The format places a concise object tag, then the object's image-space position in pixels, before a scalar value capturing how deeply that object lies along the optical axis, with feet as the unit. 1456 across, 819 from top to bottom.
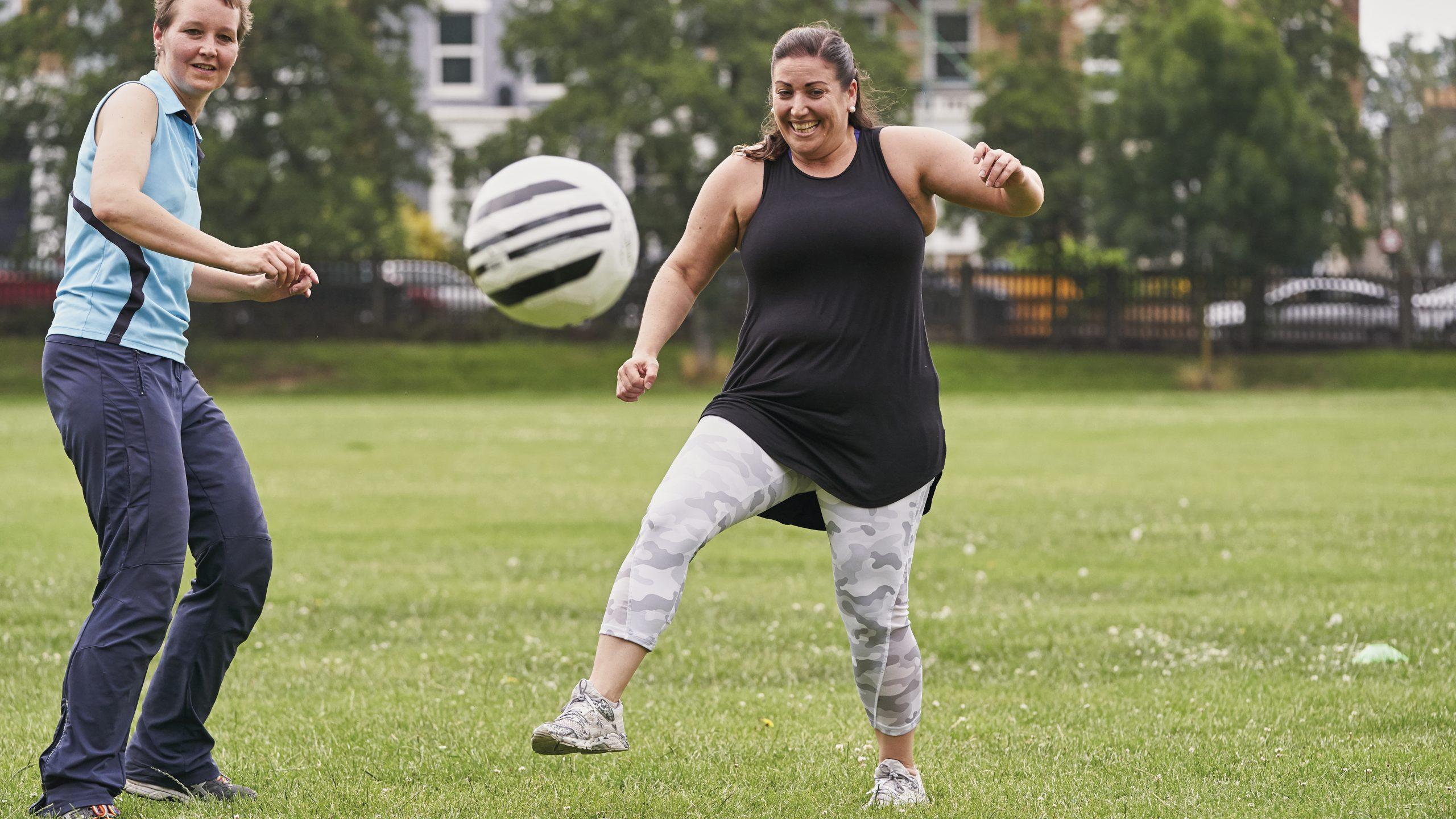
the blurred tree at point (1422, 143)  160.45
